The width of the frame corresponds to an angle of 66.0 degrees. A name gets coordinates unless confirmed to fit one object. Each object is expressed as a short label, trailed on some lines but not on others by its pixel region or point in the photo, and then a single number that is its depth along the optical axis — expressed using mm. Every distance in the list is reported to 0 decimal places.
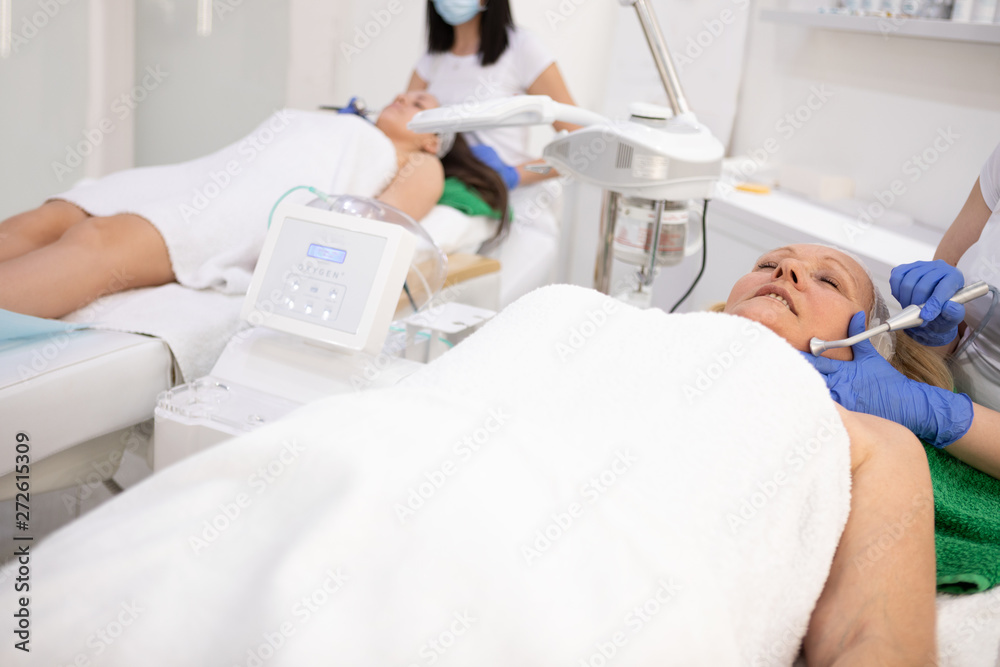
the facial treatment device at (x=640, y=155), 1212
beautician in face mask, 2512
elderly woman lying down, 681
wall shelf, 1833
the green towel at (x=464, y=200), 2182
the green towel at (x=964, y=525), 892
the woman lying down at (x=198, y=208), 1542
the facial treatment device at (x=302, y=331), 1162
